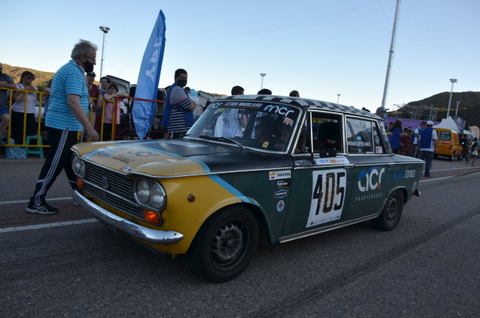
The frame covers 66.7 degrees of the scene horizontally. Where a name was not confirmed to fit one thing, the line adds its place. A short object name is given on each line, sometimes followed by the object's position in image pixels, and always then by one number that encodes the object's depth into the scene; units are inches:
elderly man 161.8
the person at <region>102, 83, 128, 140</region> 372.2
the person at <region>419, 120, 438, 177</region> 453.4
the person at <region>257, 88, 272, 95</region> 268.4
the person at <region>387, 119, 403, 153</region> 406.3
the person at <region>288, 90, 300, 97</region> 295.6
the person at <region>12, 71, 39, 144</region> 317.4
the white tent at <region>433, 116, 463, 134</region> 1189.1
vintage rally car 106.1
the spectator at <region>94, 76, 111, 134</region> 354.6
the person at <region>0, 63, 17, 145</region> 304.7
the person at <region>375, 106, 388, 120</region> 367.0
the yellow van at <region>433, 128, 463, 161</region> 896.3
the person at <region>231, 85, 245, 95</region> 288.7
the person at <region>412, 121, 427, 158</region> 544.8
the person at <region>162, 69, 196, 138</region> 238.5
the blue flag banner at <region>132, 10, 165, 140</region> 389.7
